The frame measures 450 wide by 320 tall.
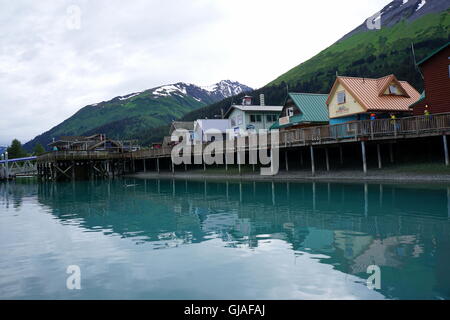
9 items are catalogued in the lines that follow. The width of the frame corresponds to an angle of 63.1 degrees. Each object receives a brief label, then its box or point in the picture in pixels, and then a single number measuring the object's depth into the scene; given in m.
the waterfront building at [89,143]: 78.19
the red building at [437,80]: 30.44
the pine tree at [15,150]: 118.88
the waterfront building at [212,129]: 65.62
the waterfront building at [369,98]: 37.12
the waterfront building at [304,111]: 46.00
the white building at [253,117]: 58.22
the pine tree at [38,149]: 125.35
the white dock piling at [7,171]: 73.50
